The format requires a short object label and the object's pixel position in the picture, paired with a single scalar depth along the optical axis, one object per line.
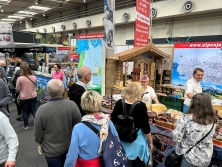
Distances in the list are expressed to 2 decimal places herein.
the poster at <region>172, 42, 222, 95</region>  4.72
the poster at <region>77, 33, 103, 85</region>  4.77
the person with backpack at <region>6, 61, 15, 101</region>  5.71
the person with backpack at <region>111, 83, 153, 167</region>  1.86
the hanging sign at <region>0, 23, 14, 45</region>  7.11
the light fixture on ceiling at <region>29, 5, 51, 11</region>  13.22
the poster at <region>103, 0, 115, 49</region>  4.11
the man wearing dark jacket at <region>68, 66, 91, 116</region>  2.27
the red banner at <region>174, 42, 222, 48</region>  4.68
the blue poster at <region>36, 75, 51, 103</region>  5.63
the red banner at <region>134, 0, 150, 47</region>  4.15
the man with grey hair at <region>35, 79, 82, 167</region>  1.71
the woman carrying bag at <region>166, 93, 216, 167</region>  1.63
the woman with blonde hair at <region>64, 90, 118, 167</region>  1.40
